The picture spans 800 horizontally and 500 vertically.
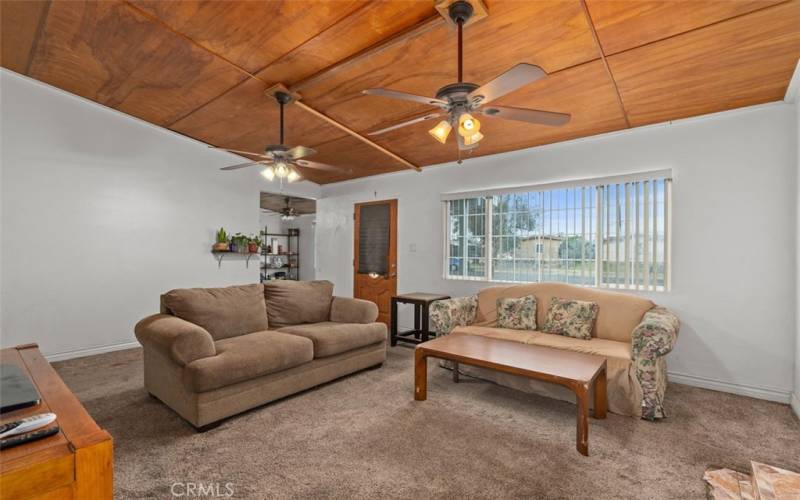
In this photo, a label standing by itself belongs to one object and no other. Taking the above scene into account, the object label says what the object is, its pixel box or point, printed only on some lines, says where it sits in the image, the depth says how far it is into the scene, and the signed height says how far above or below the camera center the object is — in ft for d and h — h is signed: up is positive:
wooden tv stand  2.99 -1.86
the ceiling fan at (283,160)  10.99 +2.76
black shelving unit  30.22 -0.89
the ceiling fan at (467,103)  6.30 +2.65
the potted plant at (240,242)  17.82 +0.25
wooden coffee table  7.16 -2.67
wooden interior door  18.45 -0.32
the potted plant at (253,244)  18.37 +0.16
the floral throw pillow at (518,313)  12.08 -2.24
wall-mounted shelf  17.47 -0.38
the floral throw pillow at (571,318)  10.93 -2.20
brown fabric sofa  7.97 -2.52
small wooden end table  14.65 -2.92
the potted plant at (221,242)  17.18 +0.24
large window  11.66 +0.50
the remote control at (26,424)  3.34 -1.70
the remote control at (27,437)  3.22 -1.75
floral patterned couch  8.61 -2.64
